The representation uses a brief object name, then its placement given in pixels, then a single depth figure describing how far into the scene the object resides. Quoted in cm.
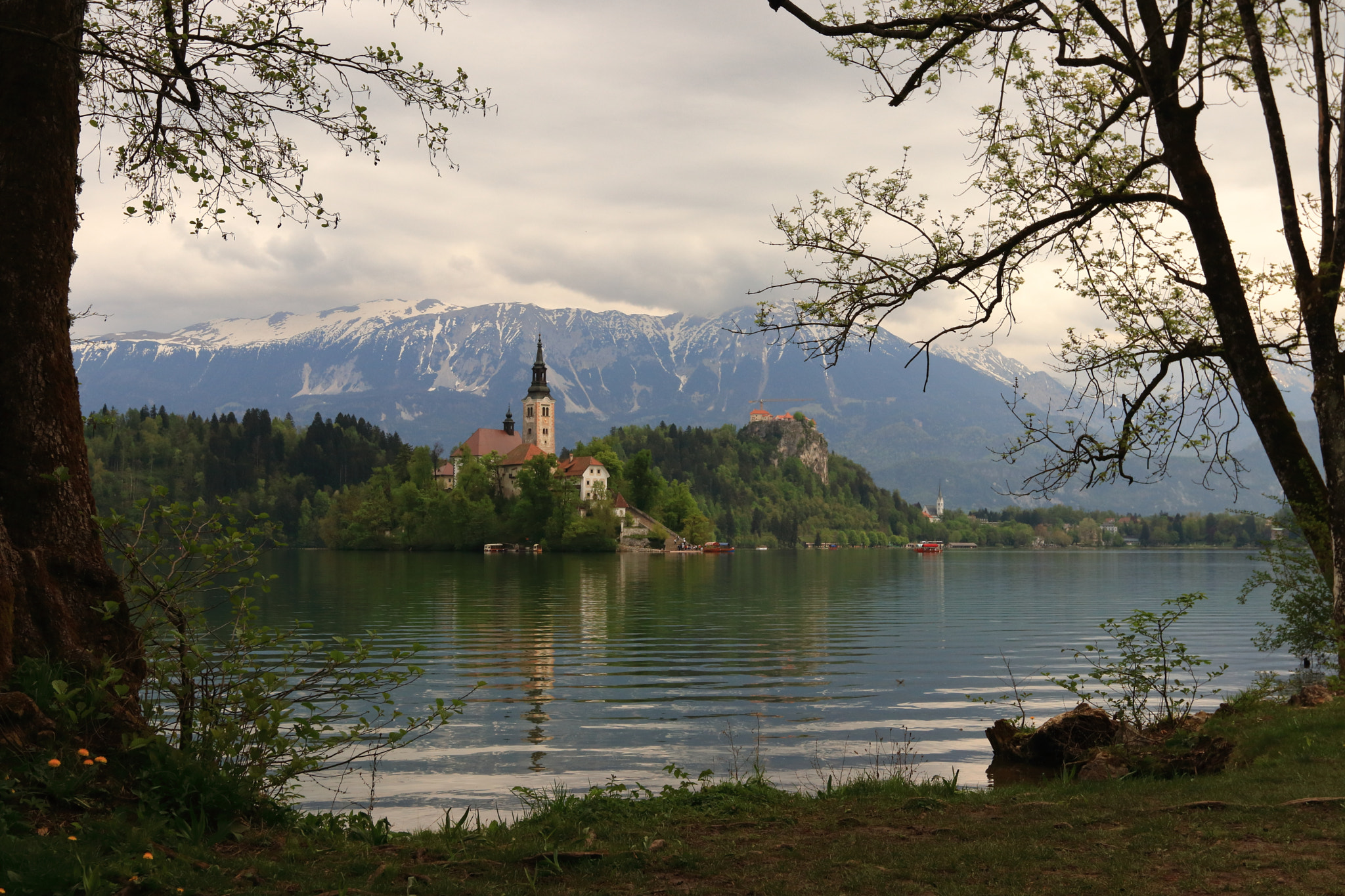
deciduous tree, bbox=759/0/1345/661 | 1110
